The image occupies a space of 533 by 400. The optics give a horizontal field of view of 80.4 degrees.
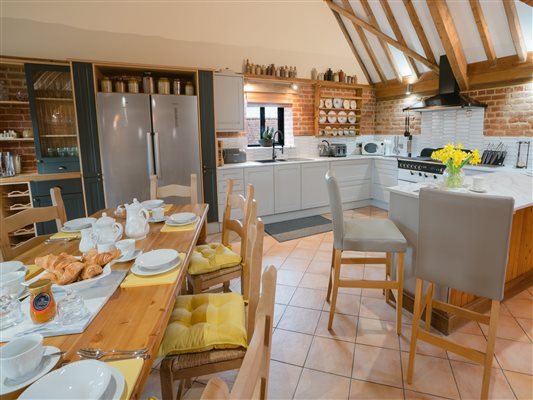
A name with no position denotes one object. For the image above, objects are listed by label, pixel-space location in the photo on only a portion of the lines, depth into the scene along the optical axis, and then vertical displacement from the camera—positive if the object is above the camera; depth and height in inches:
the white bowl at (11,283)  45.9 -19.7
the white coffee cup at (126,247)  59.8 -18.6
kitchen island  86.9 -29.4
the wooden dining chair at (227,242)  77.5 -27.6
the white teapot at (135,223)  69.5 -16.3
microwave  242.2 -2.3
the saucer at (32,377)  29.4 -21.9
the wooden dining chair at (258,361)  22.5 -16.6
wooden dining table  35.6 -21.9
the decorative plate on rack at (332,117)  231.9 +20.8
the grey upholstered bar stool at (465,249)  60.2 -21.2
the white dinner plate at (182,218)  80.8 -18.2
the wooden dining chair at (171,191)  105.8 -14.7
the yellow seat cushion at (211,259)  78.4 -28.9
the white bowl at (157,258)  54.3 -19.7
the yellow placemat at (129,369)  29.7 -22.2
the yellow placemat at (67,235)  72.4 -19.8
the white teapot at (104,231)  61.0 -15.8
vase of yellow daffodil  88.6 -4.9
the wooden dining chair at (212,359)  48.9 -33.2
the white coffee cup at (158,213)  85.1 -17.5
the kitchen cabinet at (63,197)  139.6 -21.5
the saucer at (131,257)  58.2 -20.2
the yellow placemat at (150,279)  50.1 -21.2
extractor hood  177.8 +27.1
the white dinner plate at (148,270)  52.6 -20.5
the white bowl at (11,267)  53.2 -19.8
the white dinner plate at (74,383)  28.1 -21.2
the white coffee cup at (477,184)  90.7 -11.7
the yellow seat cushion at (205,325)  51.1 -30.8
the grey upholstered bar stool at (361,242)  85.0 -26.1
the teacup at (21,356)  30.0 -19.9
